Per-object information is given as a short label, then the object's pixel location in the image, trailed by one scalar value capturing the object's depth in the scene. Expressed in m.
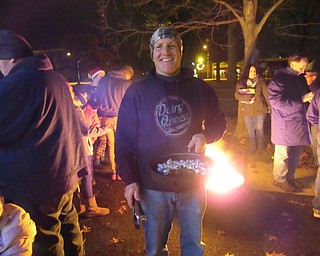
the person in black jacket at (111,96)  6.06
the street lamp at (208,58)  33.52
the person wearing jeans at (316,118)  4.24
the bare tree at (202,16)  7.63
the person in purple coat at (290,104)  4.88
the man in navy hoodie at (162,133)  2.51
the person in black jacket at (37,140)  2.39
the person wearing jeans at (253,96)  6.59
